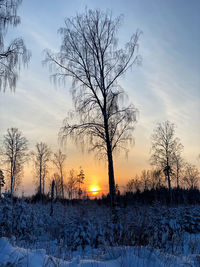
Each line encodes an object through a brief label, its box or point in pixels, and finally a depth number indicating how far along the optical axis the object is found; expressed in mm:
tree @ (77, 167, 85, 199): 56134
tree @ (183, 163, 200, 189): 50156
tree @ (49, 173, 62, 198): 50259
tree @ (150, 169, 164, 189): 26181
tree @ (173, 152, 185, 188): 30688
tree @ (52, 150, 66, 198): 38344
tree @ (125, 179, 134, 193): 71506
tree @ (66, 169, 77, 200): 58781
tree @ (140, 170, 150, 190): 65119
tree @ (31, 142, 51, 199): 34750
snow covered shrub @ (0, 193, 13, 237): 8763
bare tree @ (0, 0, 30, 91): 6957
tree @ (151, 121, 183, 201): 25842
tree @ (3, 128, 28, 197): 27750
